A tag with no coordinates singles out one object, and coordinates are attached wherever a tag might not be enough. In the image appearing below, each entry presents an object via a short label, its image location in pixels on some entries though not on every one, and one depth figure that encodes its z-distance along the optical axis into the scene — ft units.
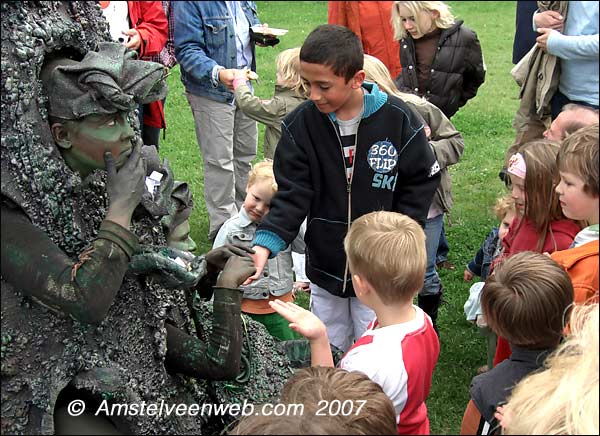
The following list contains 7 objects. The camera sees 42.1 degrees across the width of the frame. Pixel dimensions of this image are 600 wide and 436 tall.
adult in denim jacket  18.28
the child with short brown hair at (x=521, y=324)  8.73
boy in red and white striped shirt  8.49
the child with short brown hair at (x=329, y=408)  6.53
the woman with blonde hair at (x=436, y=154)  14.12
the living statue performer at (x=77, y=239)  7.22
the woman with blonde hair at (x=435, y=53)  17.57
